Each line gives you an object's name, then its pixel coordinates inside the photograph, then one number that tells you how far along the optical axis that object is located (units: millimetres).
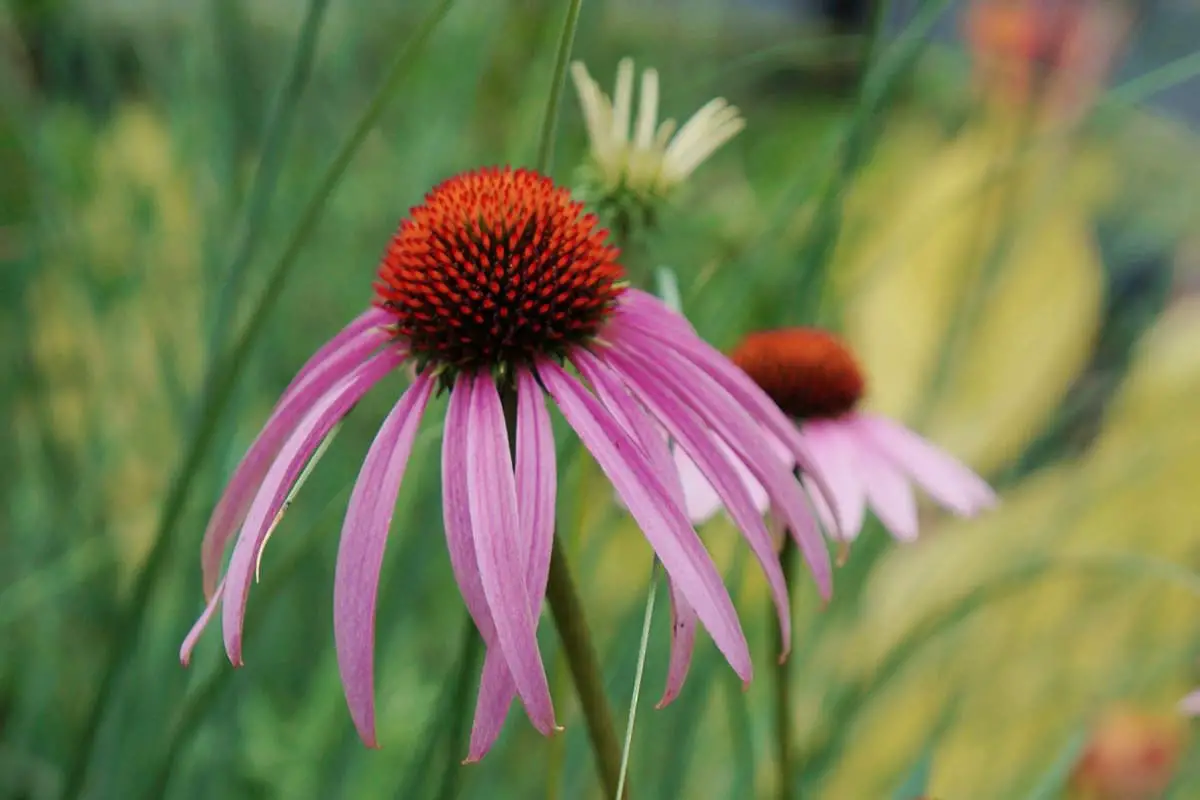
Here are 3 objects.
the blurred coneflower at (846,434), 584
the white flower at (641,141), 554
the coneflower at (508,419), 495
